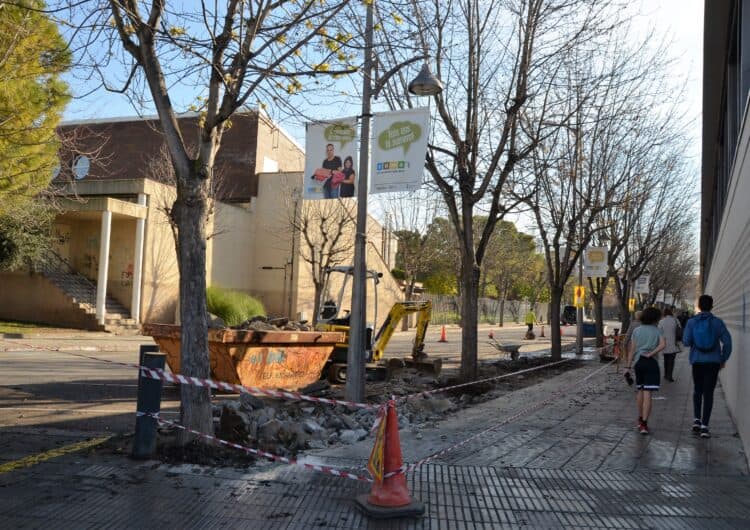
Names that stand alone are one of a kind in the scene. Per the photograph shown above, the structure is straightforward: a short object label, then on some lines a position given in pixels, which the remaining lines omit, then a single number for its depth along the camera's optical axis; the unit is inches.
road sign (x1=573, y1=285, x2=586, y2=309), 1002.7
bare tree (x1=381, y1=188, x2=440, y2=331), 1602.4
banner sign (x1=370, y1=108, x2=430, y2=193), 351.9
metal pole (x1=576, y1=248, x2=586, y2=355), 963.3
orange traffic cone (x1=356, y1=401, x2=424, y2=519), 193.8
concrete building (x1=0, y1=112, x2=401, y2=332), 1099.3
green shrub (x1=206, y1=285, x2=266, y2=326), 1063.6
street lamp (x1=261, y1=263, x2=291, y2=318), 1448.6
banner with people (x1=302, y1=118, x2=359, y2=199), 368.2
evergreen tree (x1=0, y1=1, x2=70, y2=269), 550.6
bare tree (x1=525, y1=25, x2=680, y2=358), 720.3
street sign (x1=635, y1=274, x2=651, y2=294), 1317.7
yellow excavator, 543.2
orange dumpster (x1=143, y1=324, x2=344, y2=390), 425.7
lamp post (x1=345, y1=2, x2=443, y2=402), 372.2
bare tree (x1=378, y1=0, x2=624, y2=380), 486.0
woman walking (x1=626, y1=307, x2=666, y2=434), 331.6
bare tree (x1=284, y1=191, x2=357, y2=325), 1301.7
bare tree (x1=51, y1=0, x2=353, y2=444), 263.7
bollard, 247.1
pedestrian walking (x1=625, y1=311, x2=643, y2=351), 543.6
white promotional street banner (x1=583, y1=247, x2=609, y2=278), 882.1
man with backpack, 320.8
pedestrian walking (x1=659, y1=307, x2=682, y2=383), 593.9
